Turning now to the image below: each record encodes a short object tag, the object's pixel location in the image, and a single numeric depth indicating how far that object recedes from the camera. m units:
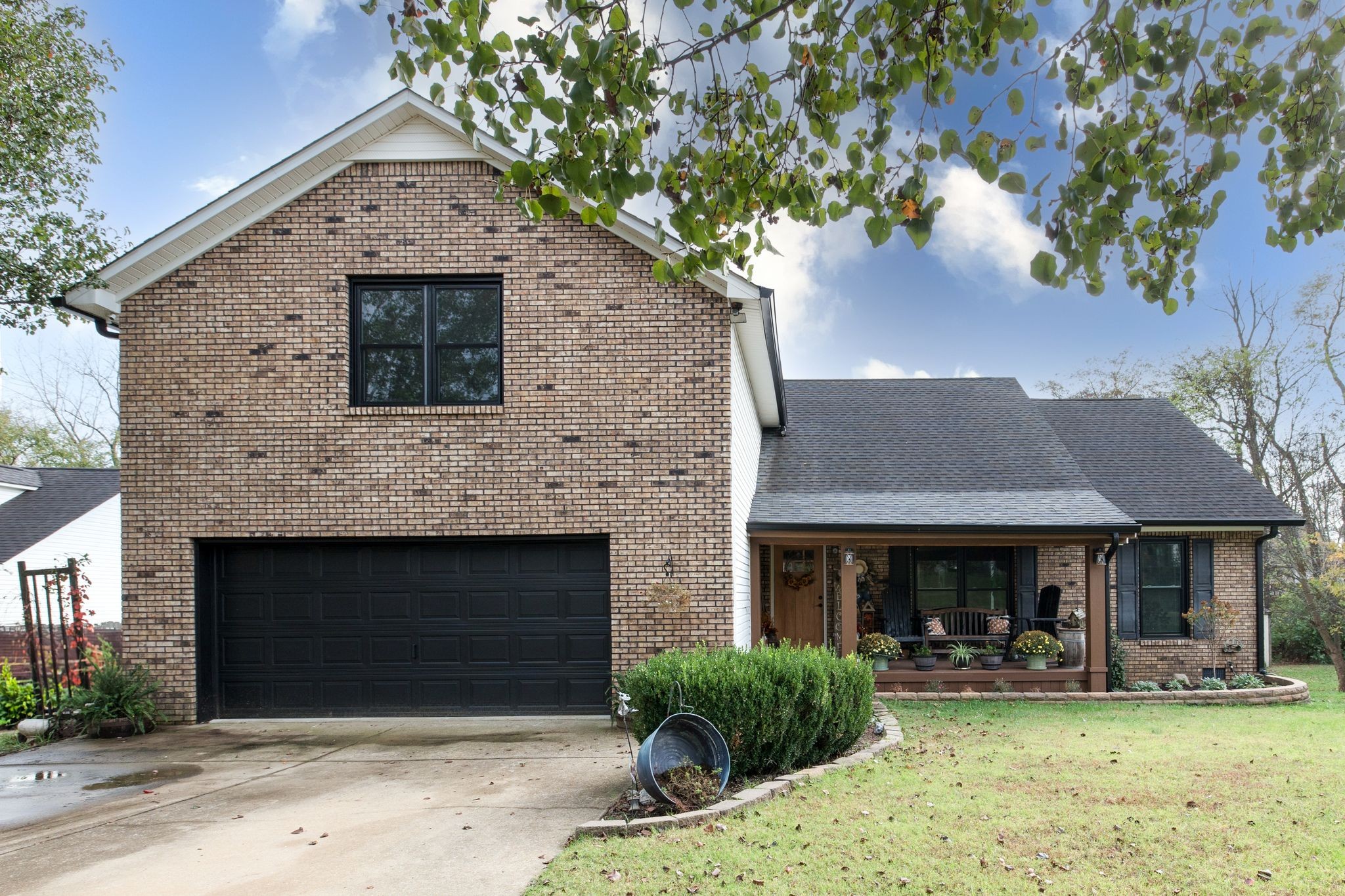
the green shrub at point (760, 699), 7.31
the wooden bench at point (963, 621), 15.73
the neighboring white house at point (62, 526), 20.88
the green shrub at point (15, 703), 11.51
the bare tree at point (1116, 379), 31.53
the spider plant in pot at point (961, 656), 13.73
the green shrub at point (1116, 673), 14.11
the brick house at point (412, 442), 10.62
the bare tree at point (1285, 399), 22.94
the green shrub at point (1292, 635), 22.25
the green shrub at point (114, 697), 10.19
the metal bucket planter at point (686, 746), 6.54
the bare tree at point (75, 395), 35.12
